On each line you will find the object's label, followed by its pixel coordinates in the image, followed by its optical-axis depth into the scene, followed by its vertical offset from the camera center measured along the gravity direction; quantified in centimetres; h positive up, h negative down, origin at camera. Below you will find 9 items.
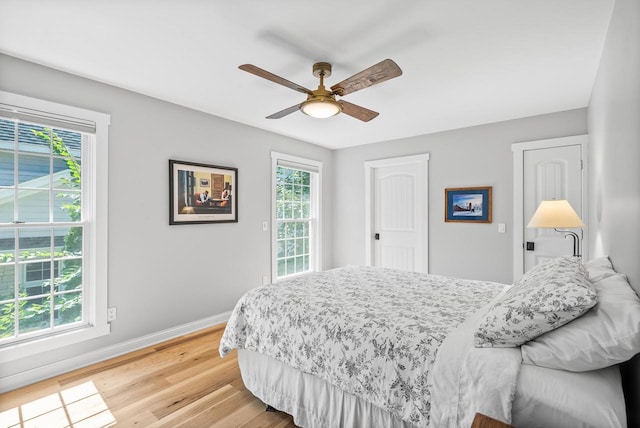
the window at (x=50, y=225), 237 -9
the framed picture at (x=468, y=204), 396 +13
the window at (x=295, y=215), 452 -1
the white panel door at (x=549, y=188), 342 +30
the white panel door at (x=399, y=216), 453 -2
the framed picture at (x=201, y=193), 332 +24
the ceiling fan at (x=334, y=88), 194 +88
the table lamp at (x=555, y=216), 254 -1
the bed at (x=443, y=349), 110 -61
